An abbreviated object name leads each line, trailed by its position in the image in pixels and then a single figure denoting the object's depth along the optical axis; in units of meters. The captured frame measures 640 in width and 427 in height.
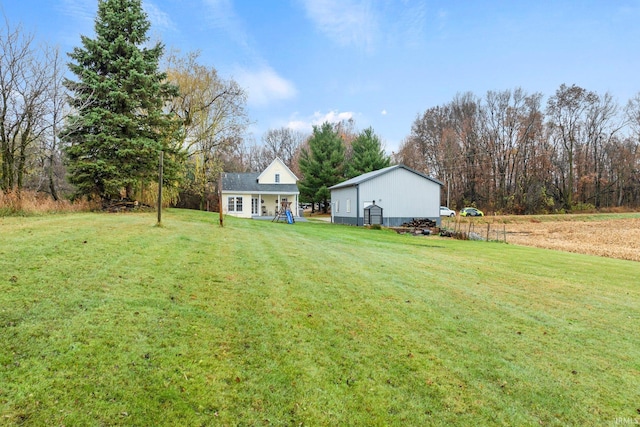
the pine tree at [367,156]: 37.28
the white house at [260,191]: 29.77
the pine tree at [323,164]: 38.78
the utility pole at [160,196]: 9.40
